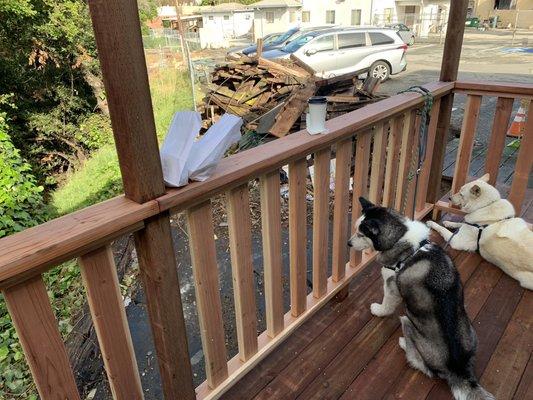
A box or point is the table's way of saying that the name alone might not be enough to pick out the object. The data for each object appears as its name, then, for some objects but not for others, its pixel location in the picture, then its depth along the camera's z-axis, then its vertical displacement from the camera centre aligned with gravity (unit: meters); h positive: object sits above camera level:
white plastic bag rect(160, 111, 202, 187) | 1.23 -0.40
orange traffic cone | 5.62 -1.70
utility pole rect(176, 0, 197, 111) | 10.35 -1.45
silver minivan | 11.88 -1.38
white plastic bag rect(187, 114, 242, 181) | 1.27 -0.41
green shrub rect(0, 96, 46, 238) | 5.71 -2.60
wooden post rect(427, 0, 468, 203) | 2.55 -0.50
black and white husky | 1.62 -1.18
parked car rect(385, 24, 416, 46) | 22.56 -1.84
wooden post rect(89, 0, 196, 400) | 1.00 -0.40
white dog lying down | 2.36 -1.36
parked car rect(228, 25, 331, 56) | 13.22 -1.24
